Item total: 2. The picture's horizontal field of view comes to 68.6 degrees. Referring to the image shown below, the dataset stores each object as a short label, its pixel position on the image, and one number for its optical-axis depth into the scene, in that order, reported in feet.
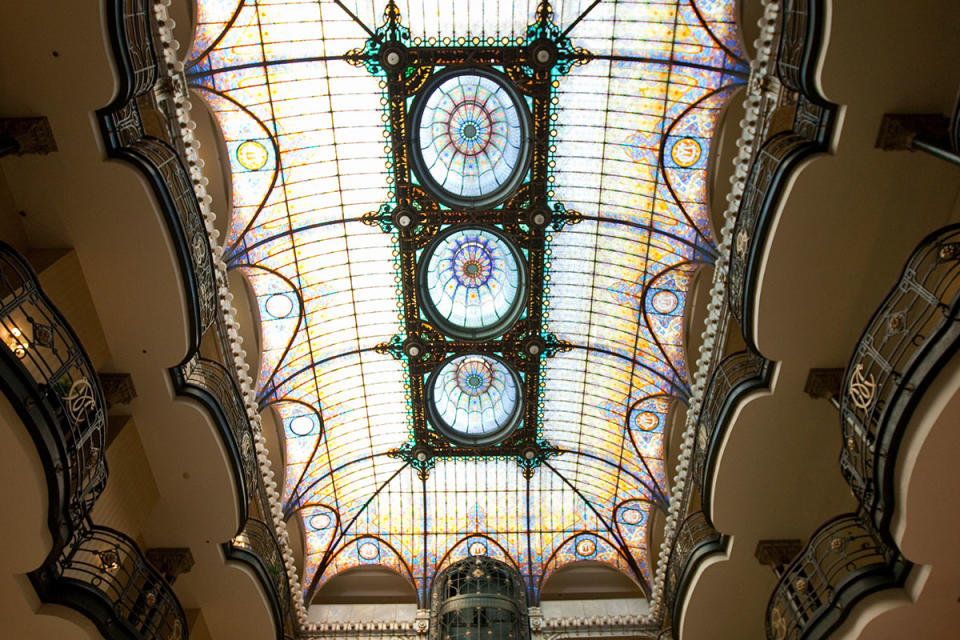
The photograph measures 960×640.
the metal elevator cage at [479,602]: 64.80
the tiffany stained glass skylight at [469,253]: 49.65
